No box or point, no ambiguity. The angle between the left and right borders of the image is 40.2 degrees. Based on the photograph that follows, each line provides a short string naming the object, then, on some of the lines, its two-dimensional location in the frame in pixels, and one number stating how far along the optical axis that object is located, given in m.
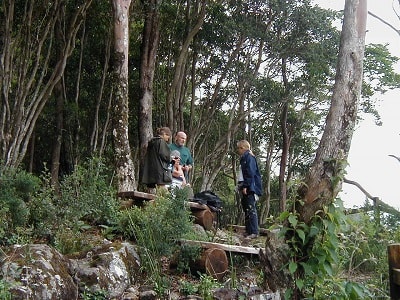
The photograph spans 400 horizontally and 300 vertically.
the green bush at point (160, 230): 6.22
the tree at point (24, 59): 12.24
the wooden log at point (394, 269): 3.87
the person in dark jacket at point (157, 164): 9.11
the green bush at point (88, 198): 7.07
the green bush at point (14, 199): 6.14
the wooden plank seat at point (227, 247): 6.74
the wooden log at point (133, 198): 8.50
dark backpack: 9.24
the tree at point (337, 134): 5.04
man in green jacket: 10.09
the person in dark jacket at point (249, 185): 8.88
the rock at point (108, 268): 5.59
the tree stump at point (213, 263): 6.56
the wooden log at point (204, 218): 8.83
